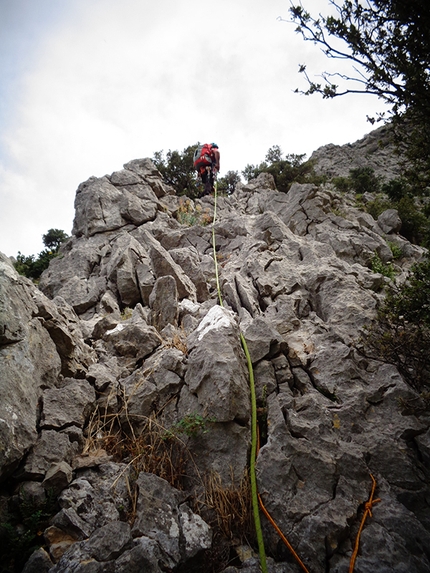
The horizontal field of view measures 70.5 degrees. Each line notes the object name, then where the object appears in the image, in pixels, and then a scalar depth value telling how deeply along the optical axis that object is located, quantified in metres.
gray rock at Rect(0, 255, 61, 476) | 3.66
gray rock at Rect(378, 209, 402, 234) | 12.77
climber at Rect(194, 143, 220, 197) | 16.80
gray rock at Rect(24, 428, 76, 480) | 3.67
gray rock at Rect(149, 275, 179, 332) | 7.26
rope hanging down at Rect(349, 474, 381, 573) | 3.12
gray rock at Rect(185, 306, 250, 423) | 4.44
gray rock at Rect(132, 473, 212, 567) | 3.16
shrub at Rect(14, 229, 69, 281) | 13.02
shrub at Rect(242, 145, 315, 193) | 19.66
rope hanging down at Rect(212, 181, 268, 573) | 3.21
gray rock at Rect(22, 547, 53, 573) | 2.92
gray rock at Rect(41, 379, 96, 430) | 4.21
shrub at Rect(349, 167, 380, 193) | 21.86
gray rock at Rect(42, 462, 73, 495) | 3.56
